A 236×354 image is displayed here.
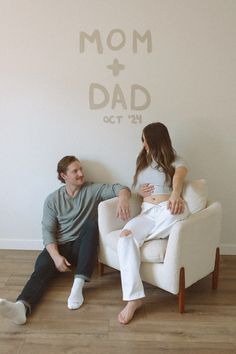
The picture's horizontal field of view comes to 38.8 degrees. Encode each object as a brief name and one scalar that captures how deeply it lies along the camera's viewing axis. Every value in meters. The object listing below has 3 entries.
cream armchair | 1.99
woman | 2.03
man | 2.30
